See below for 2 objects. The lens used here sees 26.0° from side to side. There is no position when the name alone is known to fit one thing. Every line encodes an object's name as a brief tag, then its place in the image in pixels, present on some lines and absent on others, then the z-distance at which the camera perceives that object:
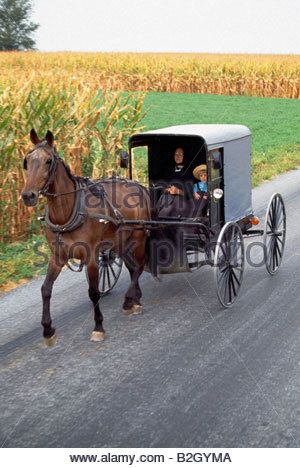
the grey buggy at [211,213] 7.62
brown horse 5.99
